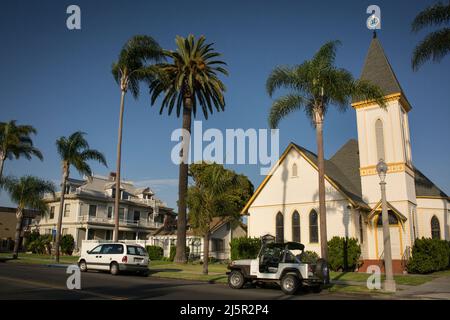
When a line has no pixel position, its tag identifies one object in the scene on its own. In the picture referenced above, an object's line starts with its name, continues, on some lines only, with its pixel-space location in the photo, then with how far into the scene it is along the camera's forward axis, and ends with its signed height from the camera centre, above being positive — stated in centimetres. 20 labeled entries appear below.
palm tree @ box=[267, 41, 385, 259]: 2083 +803
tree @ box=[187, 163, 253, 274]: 2328 +242
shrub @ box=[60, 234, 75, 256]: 5038 -48
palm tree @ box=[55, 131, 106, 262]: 3541 +754
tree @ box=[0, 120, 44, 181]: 3972 +966
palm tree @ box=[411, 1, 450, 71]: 2098 +1093
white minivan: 2147 -97
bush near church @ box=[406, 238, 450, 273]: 2570 -90
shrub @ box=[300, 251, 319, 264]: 1565 -66
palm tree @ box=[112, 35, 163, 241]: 3055 +1332
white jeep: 1491 -108
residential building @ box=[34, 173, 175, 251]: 5288 +410
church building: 2814 +351
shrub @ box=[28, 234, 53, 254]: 5106 -62
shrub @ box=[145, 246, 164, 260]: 4259 -128
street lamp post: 1555 +13
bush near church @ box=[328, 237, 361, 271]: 2592 -69
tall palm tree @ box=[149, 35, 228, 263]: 3161 +1261
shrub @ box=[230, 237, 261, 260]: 3059 -49
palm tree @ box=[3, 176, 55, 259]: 4100 +496
